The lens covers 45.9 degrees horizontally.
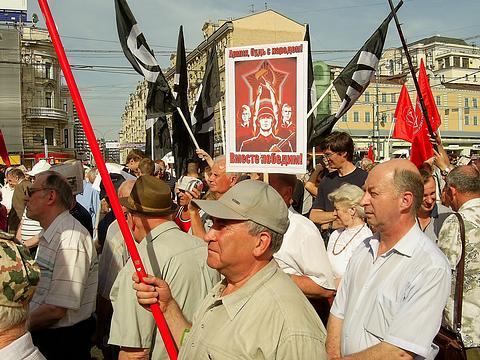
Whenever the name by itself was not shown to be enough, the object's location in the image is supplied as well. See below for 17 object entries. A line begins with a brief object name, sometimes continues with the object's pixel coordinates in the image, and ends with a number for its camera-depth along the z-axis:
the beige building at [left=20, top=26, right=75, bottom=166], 66.88
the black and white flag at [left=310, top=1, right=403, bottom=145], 6.00
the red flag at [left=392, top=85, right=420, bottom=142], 9.50
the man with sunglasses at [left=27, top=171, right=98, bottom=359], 3.60
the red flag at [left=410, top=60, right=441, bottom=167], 7.99
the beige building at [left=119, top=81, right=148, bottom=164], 101.38
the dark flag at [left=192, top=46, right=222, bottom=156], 7.64
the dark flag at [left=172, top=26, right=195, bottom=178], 6.97
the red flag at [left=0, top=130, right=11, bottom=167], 9.26
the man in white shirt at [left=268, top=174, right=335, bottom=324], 3.71
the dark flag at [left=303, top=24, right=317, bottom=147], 6.35
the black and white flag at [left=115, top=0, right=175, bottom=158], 5.80
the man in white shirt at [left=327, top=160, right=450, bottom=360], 2.64
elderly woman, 4.43
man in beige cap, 2.22
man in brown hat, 2.95
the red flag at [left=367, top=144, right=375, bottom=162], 19.35
